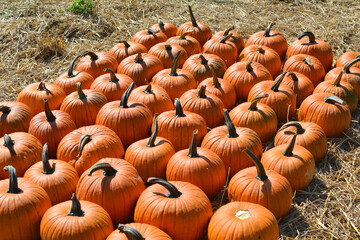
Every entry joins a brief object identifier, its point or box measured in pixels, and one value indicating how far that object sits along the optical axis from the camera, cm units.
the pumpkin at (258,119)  563
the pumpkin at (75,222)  382
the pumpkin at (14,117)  567
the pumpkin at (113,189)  435
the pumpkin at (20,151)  490
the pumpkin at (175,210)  403
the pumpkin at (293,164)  477
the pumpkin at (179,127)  541
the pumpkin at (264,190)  434
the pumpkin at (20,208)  401
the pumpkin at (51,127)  549
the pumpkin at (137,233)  347
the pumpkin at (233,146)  505
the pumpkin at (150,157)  489
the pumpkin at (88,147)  493
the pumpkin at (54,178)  452
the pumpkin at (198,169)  464
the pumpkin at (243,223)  381
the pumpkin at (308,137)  527
